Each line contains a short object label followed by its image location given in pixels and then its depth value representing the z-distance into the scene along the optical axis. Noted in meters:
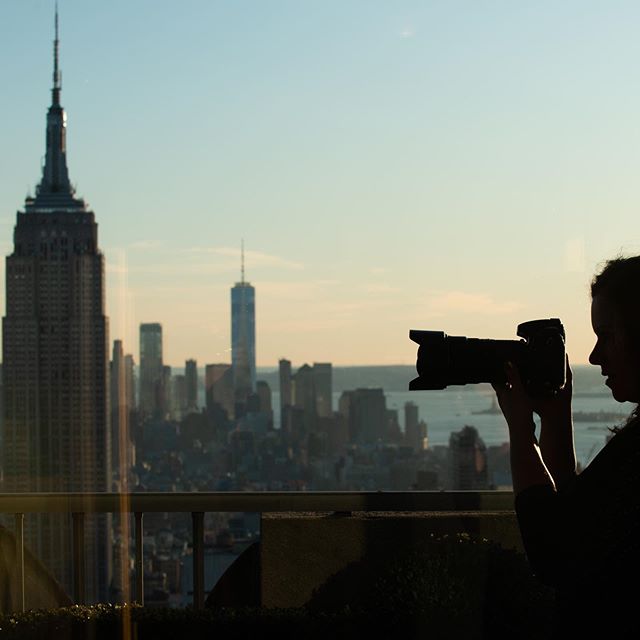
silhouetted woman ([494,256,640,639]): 1.84
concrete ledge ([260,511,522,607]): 4.28
